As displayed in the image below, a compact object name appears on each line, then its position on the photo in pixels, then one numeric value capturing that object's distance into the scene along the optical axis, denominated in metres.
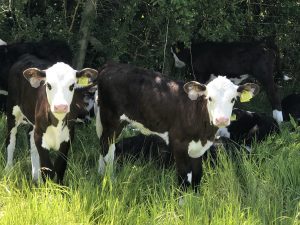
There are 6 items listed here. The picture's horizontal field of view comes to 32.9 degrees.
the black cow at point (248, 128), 7.41
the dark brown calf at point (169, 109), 5.32
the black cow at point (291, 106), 8.62
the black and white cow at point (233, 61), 8.89
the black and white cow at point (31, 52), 7.41
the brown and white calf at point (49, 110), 4.95
